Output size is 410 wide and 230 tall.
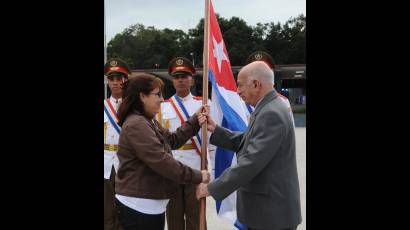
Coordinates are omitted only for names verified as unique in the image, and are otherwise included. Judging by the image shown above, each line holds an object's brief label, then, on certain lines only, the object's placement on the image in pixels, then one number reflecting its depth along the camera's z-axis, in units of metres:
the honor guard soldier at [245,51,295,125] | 5.19
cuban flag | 3.42
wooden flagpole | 3.16
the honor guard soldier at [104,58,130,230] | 4.34
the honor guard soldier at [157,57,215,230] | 4.10
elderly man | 2.46
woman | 2.58
